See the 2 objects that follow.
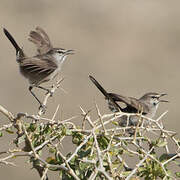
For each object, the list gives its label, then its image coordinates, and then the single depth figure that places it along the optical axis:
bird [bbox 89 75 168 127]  12.09
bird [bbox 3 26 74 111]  13.22
